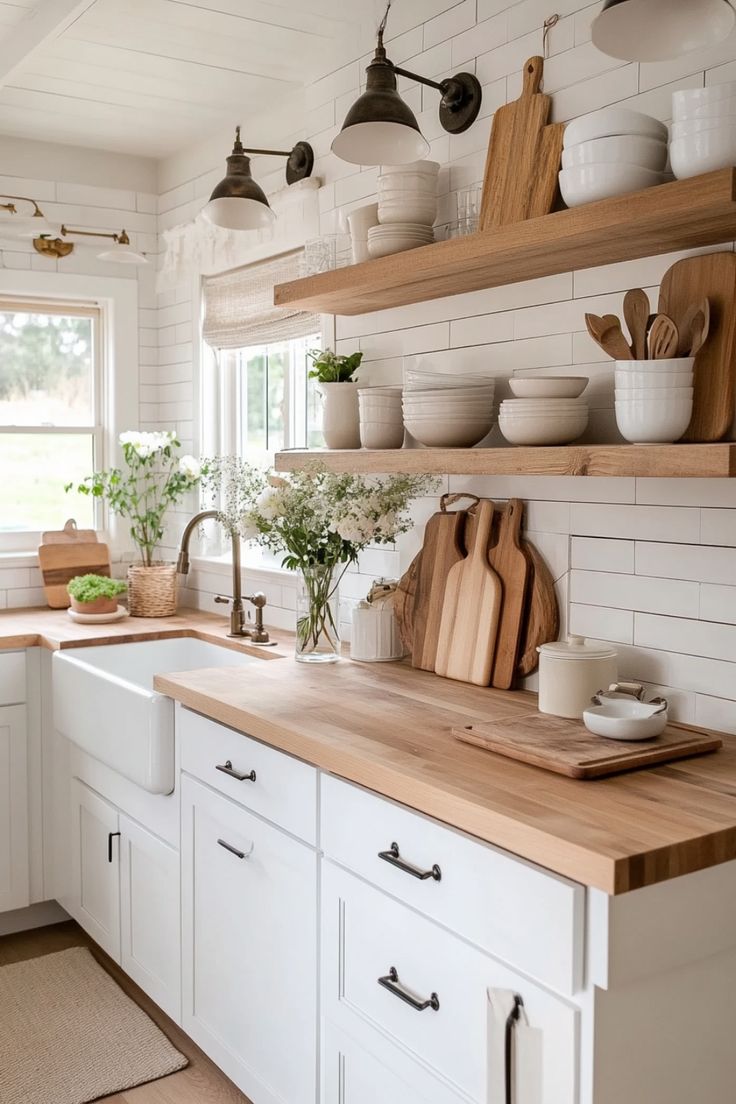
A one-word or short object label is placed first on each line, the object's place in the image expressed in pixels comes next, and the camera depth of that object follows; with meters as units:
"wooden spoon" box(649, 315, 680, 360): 1.87
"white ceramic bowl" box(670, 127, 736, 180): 1.76
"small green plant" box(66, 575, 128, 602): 3.68
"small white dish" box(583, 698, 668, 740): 1.86
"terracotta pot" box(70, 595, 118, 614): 3.68
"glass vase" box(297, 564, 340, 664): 2.85
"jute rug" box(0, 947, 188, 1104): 2.60
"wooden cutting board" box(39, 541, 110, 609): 3.97
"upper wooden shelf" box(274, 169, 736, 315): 1.77
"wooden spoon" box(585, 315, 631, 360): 1.99
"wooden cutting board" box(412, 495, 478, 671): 2.61
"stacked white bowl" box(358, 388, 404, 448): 2.64
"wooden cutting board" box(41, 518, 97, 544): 4.01
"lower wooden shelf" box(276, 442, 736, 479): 1.72
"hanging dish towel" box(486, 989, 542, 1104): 1.52
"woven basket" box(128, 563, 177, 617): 3.86
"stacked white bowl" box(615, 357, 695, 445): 1.83
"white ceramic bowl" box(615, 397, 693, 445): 1.84
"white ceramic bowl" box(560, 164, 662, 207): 1.91
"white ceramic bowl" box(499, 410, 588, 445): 2.09
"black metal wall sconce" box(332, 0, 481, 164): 2.14
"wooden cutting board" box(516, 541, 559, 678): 2.37
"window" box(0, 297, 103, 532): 4.04
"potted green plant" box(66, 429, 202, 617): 3.87
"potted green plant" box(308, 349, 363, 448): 2.80
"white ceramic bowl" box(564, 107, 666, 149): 1.92
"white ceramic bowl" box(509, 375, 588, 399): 2.09
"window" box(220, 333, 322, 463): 3.59
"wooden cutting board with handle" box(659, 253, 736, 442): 1.88
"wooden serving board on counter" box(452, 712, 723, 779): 1.76
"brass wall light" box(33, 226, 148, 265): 3.72
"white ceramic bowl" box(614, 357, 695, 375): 1.83
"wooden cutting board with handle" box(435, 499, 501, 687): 2.46
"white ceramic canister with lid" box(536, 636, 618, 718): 2.08
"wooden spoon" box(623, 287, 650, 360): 1.96
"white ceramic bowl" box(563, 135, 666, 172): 1.91
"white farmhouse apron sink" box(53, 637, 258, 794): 2.63
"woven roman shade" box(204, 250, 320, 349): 3.43
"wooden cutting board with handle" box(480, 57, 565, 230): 2.23
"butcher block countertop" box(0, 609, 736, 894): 1.46
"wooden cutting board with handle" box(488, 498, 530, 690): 2.41
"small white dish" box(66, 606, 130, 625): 3.65
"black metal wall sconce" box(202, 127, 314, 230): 2.84
